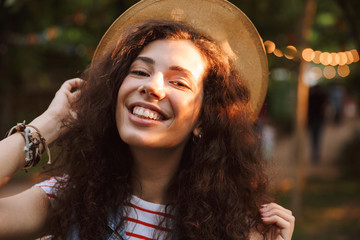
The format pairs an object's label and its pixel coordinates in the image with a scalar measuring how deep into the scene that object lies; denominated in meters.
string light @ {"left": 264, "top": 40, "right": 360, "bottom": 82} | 5.81
